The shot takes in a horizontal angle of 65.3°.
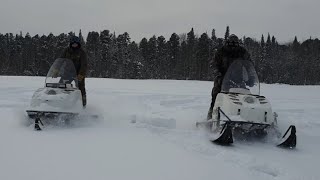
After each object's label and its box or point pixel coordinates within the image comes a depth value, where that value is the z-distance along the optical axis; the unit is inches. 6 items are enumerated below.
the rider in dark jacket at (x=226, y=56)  203.3
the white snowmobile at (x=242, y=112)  162.7
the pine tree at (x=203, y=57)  1810.3
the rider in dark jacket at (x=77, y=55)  228.0
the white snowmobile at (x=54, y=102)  183.5
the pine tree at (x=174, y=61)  1936.6
